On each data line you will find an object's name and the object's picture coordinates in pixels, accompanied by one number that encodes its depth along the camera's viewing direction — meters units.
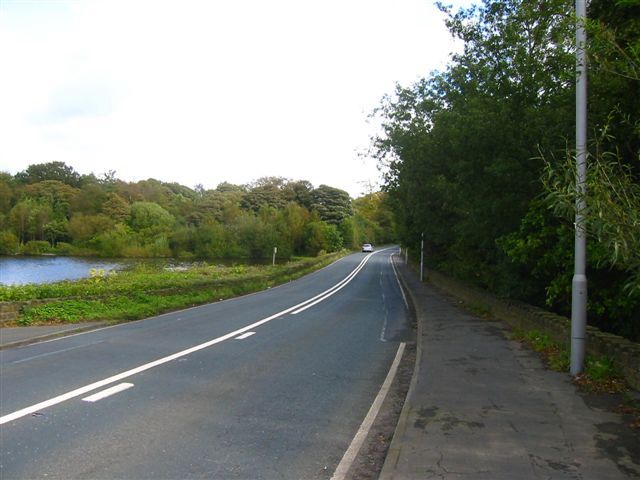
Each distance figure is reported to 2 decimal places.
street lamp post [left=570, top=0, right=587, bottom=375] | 6.83
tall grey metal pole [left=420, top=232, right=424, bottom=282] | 32.69
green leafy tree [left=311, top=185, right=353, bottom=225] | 107.75
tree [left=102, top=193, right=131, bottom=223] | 90.19
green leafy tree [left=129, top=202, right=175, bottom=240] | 91.88
